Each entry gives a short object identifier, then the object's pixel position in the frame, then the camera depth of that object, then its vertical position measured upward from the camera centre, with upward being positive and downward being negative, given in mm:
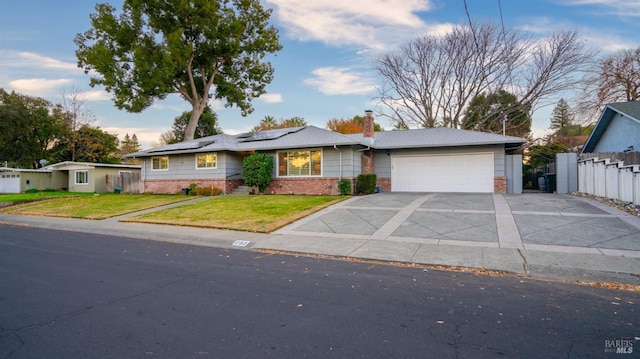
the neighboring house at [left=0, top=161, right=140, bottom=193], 29641 +294
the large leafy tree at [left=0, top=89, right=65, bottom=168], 36438 +5781
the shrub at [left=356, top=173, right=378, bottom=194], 17828 -290
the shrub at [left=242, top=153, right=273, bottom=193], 18469 +500
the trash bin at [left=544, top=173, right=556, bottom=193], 19072 -253
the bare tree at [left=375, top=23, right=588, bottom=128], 27312 +9672
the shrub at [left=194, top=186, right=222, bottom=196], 19781 -692
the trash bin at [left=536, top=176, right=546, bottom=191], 19897 -323
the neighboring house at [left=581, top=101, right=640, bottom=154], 15572 +2531
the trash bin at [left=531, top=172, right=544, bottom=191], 22219 -157
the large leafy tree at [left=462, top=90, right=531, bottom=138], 31406 +5959
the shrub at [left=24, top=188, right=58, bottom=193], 30856 -926
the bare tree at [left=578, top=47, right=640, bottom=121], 25391 +7300
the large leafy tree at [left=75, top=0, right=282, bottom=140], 26266 +11059
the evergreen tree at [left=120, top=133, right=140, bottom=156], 59041 +6675
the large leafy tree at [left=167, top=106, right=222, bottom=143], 35969 +5840
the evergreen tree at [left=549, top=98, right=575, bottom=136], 43594 +8146
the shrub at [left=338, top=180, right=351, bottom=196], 17375 -434
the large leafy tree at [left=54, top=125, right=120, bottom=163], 37969 +3822
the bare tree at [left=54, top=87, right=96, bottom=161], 37375 +7458
